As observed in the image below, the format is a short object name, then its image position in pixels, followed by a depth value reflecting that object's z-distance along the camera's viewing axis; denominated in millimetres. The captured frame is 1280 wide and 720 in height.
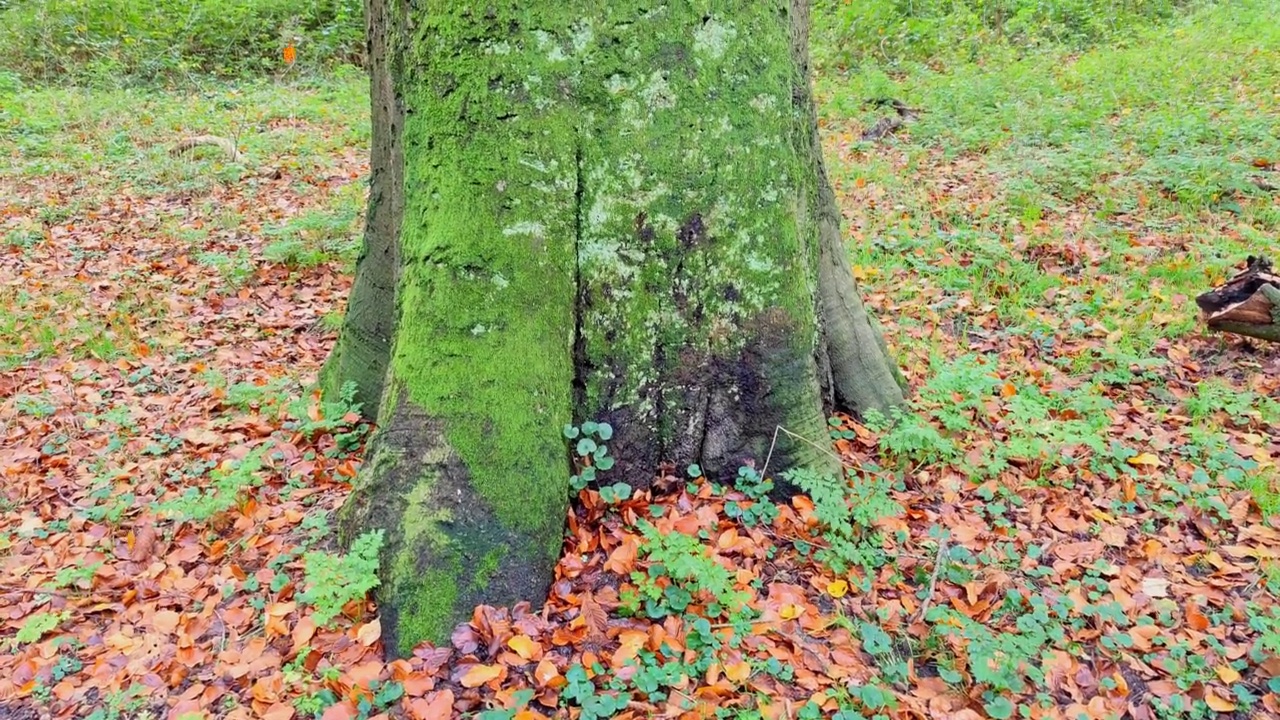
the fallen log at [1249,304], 4395
